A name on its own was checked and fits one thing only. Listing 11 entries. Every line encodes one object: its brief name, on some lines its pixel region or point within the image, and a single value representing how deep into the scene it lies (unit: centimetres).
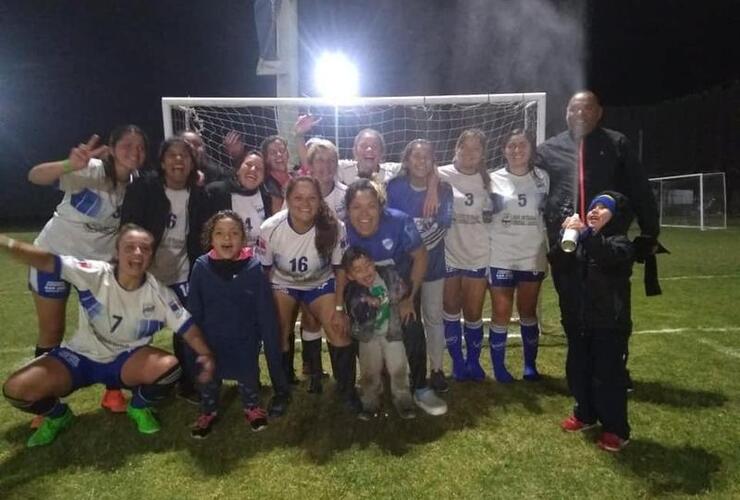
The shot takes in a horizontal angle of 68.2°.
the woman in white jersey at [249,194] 361
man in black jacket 309
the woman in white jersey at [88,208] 319
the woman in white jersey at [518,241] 366
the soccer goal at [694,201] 1705
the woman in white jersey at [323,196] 361
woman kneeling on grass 298
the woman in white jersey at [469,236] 374
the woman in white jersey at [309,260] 326
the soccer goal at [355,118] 470
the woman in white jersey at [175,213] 327
